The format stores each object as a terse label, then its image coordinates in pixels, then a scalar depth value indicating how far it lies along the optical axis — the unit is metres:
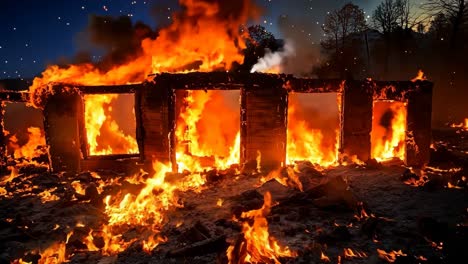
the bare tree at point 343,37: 31.22
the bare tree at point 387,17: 33.34
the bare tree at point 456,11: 28.12
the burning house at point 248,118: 12.85
